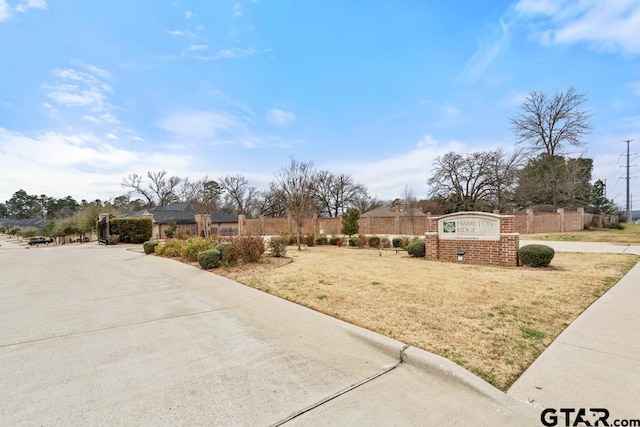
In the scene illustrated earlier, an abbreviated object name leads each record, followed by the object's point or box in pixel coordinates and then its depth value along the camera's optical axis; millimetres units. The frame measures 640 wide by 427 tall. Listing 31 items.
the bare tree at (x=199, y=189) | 47256
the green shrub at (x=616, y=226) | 31131
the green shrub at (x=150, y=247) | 16172
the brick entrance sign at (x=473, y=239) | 9898
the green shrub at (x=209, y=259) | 9773
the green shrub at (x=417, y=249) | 12086
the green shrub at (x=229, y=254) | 9891
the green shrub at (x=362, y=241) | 17766
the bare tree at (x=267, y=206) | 49675
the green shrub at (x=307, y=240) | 19594
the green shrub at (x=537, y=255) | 9000
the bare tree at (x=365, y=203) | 54469
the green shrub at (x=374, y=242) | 17219
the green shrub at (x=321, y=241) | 19875
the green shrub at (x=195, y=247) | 11950
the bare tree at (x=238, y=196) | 55500
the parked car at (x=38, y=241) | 35716
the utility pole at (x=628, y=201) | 41094
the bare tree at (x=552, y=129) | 31961
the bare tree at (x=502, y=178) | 34944
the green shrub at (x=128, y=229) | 26953
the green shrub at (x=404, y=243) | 16073
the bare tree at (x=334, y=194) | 50781
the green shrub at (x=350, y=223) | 20609
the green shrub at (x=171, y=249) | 13638
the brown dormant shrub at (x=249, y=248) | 10305
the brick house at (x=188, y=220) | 38500
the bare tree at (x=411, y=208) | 31389
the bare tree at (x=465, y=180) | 36219
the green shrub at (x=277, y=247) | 12000
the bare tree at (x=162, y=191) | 56844
